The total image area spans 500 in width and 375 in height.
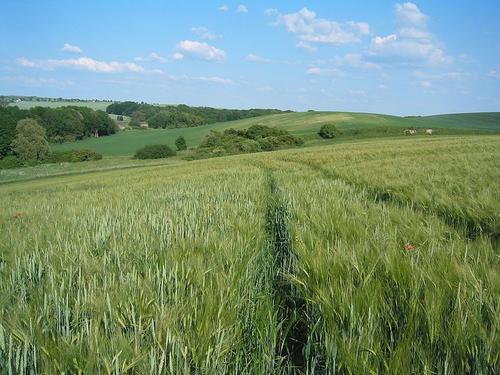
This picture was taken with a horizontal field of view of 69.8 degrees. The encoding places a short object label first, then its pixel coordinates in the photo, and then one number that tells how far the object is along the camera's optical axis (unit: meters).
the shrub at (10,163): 67.31
